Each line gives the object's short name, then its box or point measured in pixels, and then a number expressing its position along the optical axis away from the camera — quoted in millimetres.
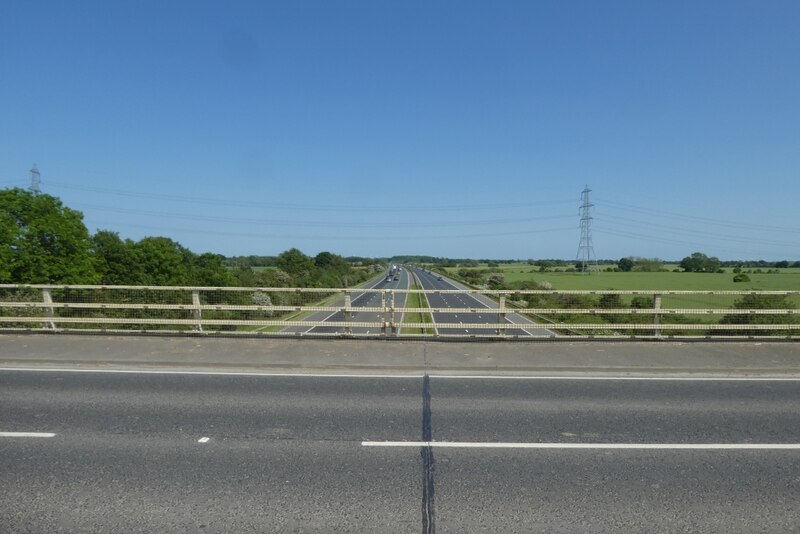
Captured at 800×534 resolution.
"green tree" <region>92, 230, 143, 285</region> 59750
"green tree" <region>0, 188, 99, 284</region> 39812
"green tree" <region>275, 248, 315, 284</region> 112000
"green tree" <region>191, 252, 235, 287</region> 63812
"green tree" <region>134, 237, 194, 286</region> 61406
